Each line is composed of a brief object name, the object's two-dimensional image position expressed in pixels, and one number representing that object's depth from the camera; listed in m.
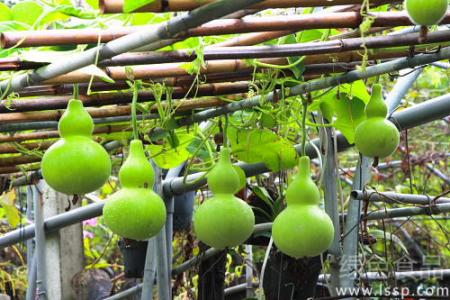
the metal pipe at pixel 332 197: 3.04
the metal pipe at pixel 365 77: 2.40
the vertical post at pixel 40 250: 4.06
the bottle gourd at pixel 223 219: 2.38
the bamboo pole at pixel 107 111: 2.82
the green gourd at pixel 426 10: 2.00
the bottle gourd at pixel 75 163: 2.23
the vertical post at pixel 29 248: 5.17
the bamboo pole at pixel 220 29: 2.18
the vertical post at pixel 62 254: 5.00
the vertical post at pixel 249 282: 4.68
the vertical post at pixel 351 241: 3.02
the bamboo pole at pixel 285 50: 2.29
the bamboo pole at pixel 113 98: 2.64
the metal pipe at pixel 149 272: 3.45
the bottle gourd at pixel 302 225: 2.37
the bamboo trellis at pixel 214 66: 2.16
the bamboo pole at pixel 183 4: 2.04
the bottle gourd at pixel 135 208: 2.26
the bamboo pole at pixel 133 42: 1.99
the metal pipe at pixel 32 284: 4.35
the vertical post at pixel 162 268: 3.37
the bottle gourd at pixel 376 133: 2.43
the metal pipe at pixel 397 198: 3.00
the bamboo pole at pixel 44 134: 3.13
